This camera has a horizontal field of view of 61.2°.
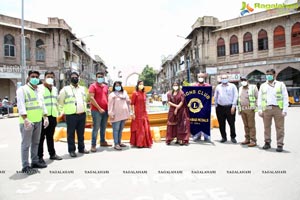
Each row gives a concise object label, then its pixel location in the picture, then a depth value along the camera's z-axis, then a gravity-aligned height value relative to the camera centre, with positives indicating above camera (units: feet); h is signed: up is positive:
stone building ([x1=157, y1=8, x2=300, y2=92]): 90.79 +20.06
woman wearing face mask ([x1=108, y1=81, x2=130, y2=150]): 20.65 -0.93
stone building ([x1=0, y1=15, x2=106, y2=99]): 92.38 +20.32
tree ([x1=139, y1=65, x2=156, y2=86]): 258.78 +23.95
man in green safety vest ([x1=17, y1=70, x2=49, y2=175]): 14.62 -0.99
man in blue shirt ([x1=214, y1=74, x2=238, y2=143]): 22.30 -0.66
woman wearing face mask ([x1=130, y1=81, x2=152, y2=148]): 21.22 -1.92
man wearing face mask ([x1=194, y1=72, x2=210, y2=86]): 24.18 +1.63
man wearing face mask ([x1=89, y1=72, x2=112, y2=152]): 20.07 -0.29
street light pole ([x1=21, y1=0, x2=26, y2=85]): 65.06 +10.10
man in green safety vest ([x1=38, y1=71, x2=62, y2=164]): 17.62 -0.53
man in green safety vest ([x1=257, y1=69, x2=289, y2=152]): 18.62 -0.69
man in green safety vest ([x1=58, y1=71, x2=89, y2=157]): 18.61 -0.68
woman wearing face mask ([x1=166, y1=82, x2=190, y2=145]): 22.06 -1.90
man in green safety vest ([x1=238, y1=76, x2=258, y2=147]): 20.82 -1.00
